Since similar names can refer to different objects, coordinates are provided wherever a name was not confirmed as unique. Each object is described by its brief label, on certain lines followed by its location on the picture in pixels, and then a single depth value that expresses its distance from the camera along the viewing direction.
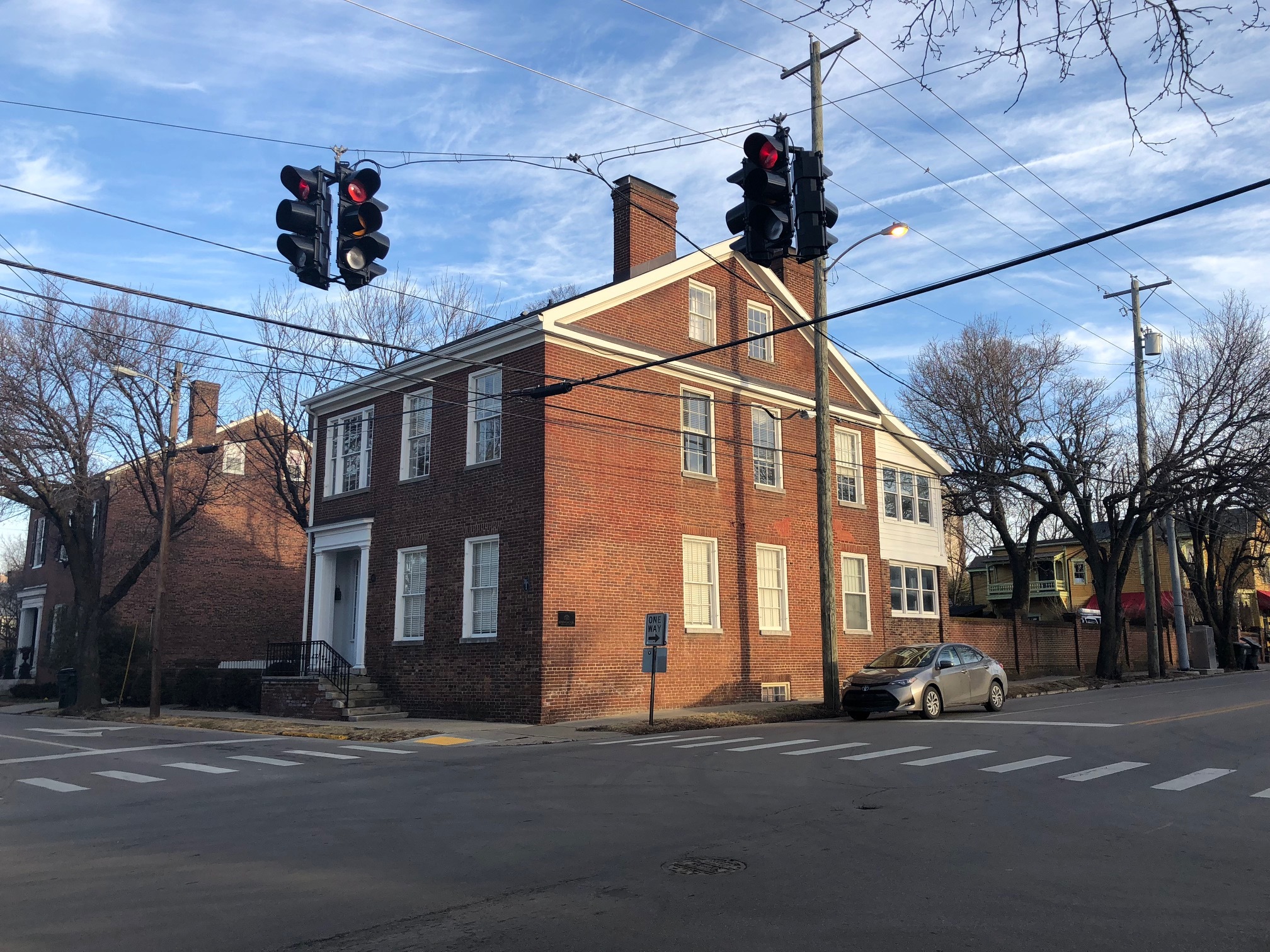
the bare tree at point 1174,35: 5.87
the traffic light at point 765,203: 9.02
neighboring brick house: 36.03
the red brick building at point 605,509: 20.66
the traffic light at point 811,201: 9.31
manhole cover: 6.88
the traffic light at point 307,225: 9.47
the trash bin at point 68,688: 29.52
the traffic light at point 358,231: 9.76
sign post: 18.22
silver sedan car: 18.55
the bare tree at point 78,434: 25.22
